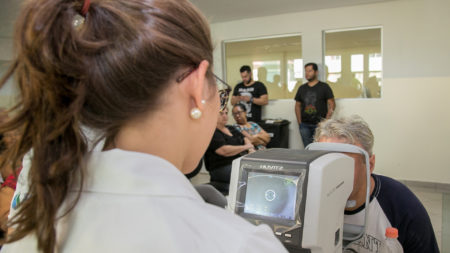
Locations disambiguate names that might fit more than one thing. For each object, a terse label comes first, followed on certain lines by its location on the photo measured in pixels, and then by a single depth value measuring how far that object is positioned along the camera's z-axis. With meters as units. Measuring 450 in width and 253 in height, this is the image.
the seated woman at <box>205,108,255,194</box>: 3.28
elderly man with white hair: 1.33
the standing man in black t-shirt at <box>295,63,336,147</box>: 4.82
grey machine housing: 0.86
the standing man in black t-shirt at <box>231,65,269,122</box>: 5.31
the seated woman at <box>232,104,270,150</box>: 3.72
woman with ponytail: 0.43
